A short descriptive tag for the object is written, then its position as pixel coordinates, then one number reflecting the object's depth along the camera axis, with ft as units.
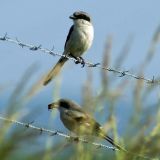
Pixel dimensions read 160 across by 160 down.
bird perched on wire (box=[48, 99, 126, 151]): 46.52
